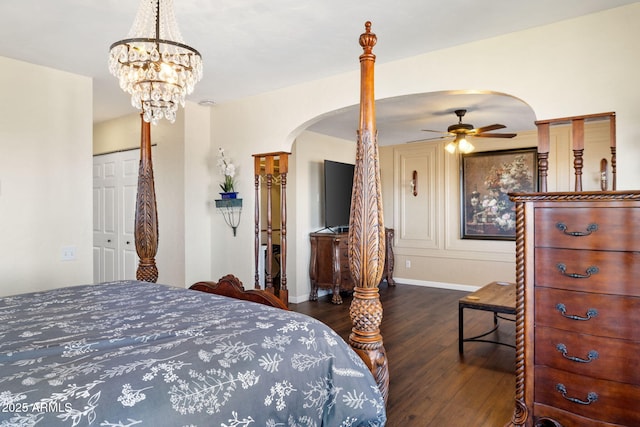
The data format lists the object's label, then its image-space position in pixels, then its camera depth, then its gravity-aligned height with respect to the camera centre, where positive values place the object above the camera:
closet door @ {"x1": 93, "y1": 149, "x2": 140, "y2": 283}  4.95 -0.03
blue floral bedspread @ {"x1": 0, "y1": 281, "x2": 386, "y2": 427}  0.92 -0.42
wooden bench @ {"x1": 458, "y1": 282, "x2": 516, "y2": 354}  3.22 -0.78
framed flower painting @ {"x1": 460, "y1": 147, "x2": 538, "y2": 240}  5.60 +0.33
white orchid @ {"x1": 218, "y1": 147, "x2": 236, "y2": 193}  4.34 +0.45
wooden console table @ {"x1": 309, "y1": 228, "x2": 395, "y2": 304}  5.21 -0.73
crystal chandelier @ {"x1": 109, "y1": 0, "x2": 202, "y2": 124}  1.90 +0.70
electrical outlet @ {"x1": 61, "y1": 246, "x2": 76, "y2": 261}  3.47 -0.36
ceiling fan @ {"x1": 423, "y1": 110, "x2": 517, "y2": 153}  4.41 +0.85
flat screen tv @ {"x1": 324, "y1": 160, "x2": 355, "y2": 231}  5.57 +0.25
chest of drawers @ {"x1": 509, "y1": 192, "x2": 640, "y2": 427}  1.74 -0.47
